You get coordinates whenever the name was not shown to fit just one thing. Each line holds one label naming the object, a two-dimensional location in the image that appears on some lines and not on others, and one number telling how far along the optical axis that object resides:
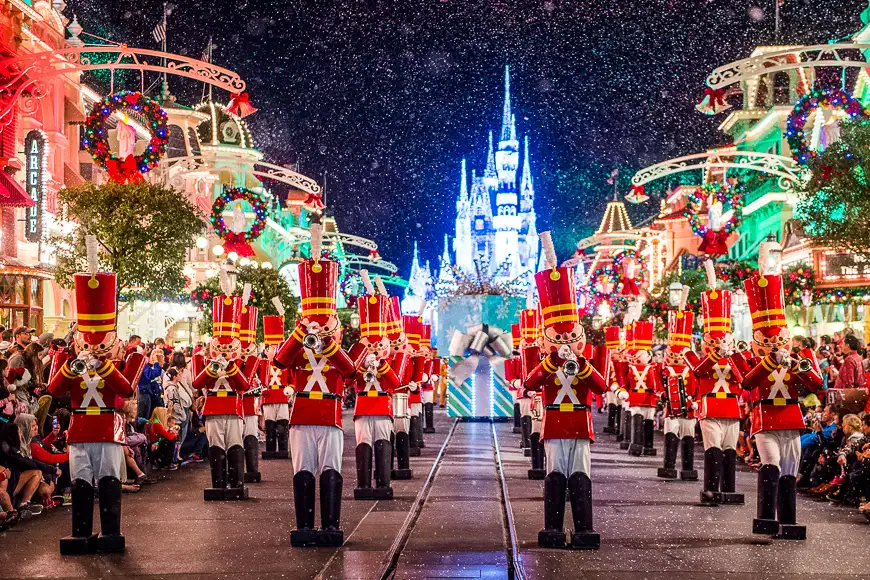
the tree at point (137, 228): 29.25
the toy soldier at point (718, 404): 15.48
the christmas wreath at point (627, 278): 44.00
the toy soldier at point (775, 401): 12.67
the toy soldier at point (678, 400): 18.48
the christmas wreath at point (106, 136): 22.92
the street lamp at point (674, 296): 26.03
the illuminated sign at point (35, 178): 38.16
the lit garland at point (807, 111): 21.62
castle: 185.50
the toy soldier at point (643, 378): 23.06
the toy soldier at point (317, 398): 11.95
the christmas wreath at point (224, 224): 27.58
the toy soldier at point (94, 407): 11.64
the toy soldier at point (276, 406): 21.66
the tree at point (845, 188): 22.94
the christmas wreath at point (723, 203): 28.50
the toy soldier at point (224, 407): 15.91
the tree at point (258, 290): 39.91
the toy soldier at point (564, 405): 11.86
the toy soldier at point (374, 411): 15.77
